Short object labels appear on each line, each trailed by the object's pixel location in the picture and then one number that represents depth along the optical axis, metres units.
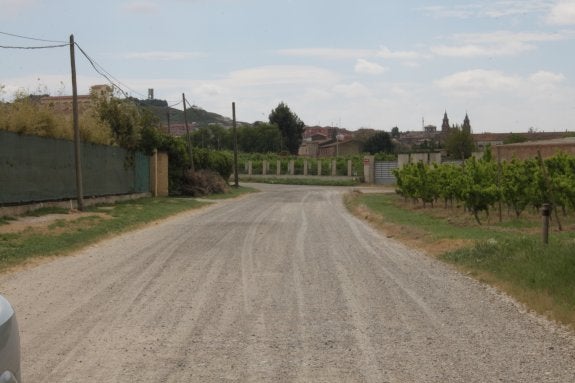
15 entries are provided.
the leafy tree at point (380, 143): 130.62
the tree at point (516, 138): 103.84
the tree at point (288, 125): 132.88
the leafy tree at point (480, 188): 23.45
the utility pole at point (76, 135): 25.91
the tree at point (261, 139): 126.69
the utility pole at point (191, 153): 46.29
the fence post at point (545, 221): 14.31
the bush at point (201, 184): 45.69
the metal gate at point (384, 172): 75.06
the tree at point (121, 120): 37.56
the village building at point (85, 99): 38.69
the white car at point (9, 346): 4.02
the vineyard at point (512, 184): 23.45
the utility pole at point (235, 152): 60.25
